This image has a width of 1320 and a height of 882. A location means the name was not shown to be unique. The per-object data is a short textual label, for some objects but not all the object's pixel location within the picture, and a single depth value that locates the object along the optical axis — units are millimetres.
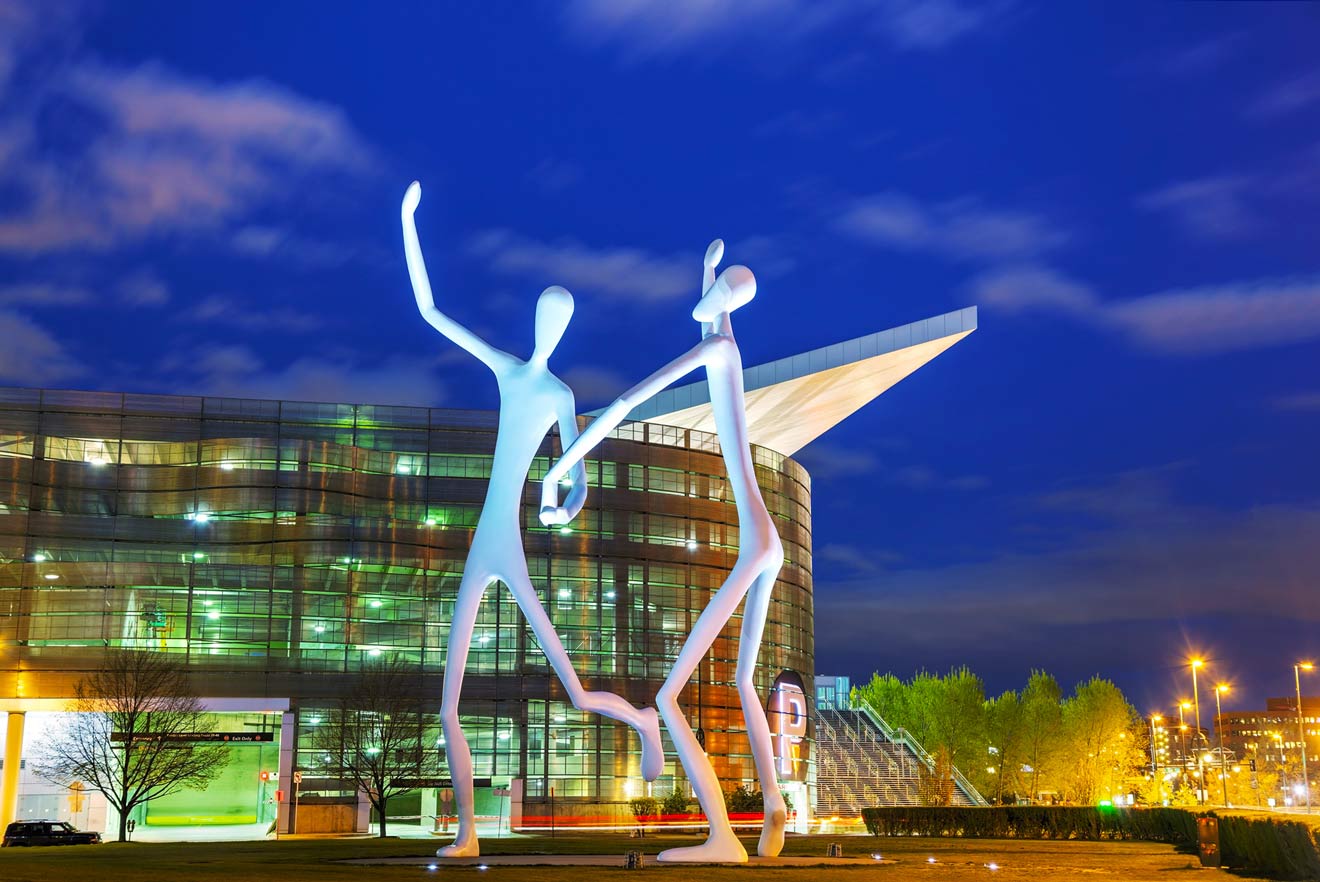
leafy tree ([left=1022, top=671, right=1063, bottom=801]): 75312
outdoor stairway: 65938
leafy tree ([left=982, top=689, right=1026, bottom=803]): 75125
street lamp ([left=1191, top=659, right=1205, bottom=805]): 51625
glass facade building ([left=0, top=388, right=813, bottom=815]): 52469
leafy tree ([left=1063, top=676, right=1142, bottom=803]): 74938
